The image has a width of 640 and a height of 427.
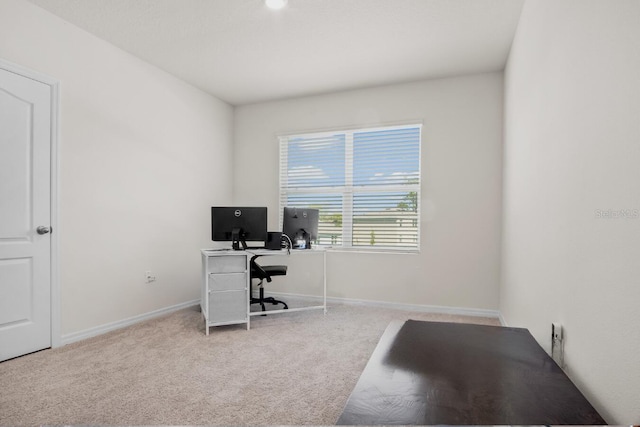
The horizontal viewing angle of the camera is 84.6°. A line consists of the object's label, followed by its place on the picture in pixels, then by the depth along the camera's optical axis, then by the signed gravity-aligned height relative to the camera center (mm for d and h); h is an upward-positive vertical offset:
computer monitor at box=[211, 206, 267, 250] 3887 -135
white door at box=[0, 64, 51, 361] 2793 -42
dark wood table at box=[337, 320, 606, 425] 1126 -655
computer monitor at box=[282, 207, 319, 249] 4273 -166
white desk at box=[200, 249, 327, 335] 3572 -778
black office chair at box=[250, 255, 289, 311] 4191 -737
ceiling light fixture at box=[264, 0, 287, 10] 2849 +1711
